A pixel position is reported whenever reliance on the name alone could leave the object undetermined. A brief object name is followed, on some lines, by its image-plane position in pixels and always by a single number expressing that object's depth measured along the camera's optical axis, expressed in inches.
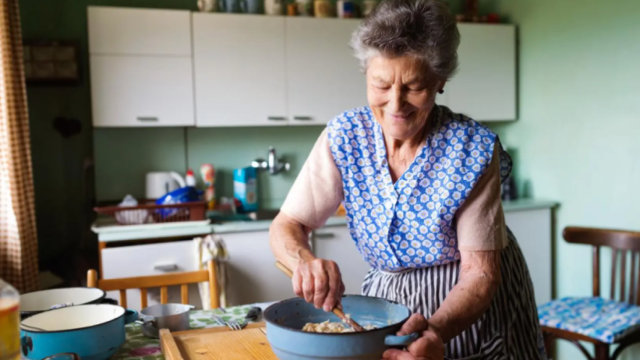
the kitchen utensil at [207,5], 120.5
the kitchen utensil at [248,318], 55.0
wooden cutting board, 46.7
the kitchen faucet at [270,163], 137.2
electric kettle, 125.9
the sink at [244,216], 118.0
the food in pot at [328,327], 44.5
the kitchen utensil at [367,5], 136.2
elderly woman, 46.1
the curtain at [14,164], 96.4
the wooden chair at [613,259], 97.5
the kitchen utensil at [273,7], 127.0
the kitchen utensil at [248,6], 125.3
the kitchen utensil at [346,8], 132.8
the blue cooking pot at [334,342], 36.4
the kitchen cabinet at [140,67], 113.5
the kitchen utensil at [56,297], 54.7
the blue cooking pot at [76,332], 43.2
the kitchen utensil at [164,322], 53.9
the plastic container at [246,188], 130.3
